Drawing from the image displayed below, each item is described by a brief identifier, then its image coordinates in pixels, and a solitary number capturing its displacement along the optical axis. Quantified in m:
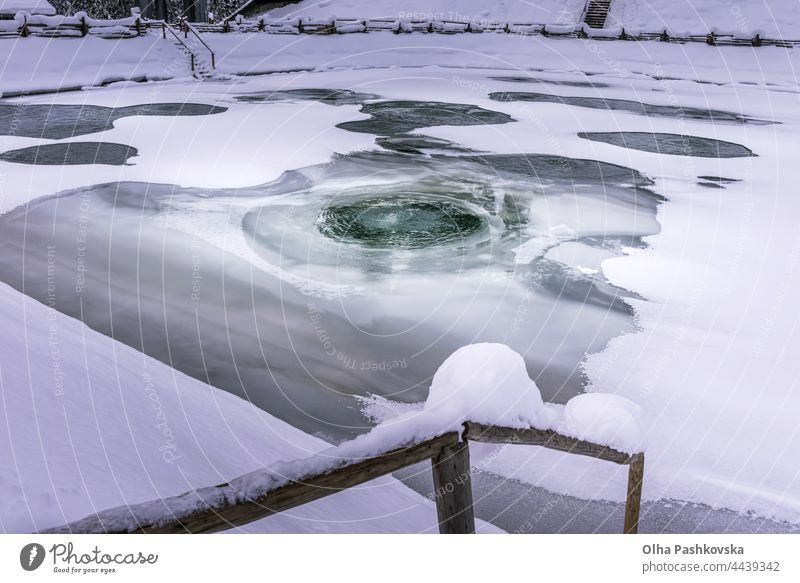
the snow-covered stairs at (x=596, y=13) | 35.81
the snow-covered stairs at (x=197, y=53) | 26.39
